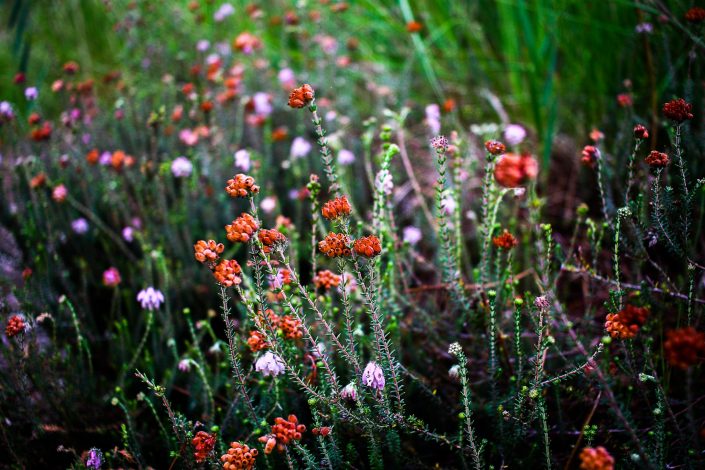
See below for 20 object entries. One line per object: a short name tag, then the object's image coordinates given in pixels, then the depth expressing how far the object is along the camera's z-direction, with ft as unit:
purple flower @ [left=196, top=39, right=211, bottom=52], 4.93
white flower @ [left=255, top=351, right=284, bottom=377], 2.74
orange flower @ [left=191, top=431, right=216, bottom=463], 2.61
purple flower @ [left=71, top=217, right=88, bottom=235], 3.68
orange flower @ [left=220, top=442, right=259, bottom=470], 2.54
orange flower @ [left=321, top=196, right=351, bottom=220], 2.56
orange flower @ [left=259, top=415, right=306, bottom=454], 2.57
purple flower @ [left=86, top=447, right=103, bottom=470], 2.73
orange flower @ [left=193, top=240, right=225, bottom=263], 2.56
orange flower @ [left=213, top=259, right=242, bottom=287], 2.54
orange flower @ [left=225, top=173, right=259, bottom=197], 2.57
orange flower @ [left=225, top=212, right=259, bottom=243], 2.53
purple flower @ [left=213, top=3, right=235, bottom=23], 5.19
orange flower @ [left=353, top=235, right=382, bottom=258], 2.53
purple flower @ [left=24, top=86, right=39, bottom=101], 3.70
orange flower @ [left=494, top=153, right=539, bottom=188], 2.42
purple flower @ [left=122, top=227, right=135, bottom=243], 3.53
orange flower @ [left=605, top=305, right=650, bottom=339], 2.46
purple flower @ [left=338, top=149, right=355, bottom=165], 3.84
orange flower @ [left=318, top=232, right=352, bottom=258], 2.53
